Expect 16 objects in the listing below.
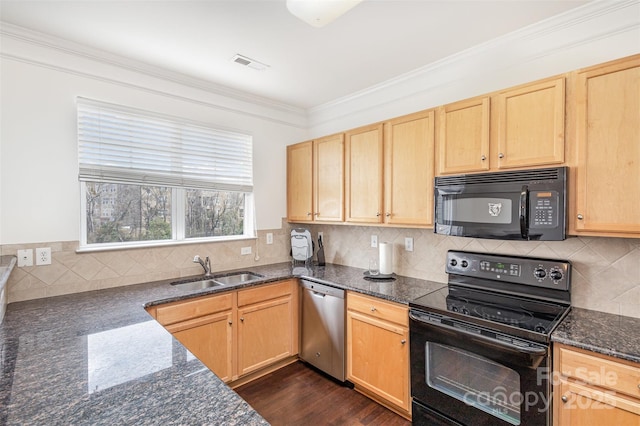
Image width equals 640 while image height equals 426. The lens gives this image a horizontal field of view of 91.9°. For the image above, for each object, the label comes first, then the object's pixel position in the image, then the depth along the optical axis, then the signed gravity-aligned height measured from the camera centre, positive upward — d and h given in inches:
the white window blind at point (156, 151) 92.2 +19.6
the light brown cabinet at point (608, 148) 60.0 +12.1
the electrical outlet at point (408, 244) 107.0 -12.4
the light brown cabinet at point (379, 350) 84.0 -41.5
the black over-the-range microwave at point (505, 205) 67.2 +0.8
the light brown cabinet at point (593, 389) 52.0 -32.2
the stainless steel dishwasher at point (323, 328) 100.4 -41.1
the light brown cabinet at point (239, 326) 88.7 -37.8
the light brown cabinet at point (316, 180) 116.3 +11.3
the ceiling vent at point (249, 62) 93.9 +45.9
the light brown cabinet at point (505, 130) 68.8 +19.3
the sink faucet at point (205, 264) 110.2 -20.1
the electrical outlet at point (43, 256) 83.9 -13.1
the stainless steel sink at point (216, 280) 105.3 -26.3
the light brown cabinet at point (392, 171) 91.0 +11.8
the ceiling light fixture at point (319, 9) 55.0 +36.3
